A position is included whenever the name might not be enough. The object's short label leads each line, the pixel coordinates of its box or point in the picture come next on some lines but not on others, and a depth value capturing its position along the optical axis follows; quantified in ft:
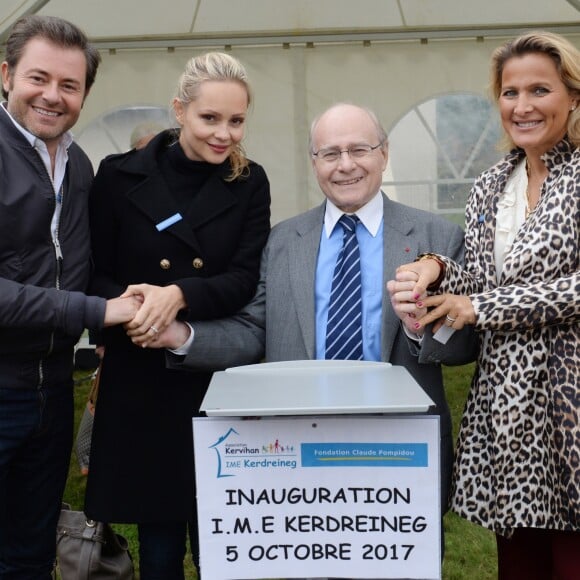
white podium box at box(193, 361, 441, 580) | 5.89
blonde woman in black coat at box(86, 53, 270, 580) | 8.08
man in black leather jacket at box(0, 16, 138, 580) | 7.41
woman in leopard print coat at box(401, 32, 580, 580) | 6.86
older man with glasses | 7.61
